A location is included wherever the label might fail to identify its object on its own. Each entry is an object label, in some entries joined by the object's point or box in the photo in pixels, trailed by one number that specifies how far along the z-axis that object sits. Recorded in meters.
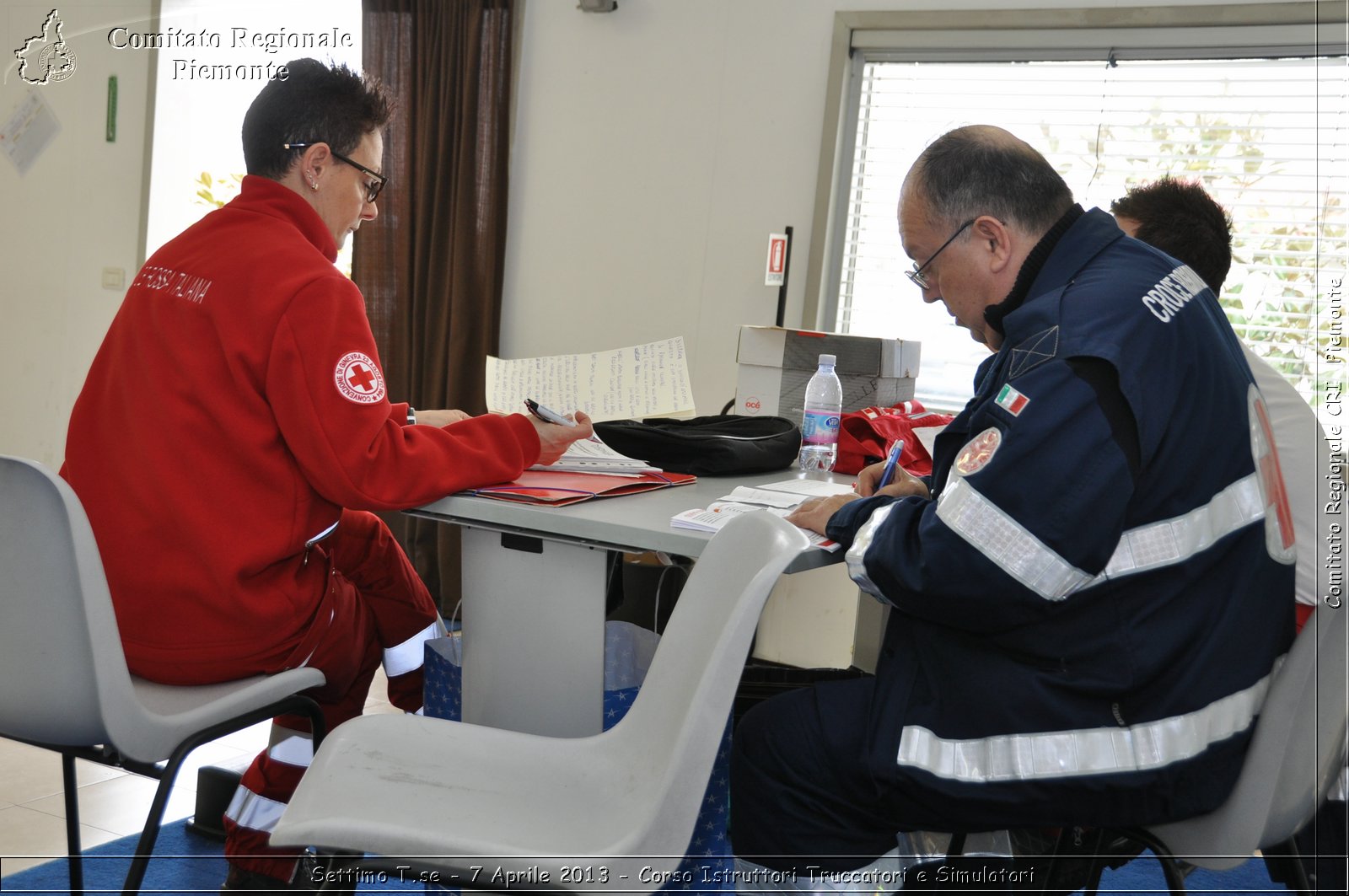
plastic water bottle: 2.22
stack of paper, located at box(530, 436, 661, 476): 1.83
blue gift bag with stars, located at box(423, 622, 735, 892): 1.40
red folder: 1.54
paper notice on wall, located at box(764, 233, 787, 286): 3.72
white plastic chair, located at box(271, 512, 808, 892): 1.04
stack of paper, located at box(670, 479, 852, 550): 1.46
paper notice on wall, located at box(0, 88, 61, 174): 4.99
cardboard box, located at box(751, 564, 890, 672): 3.54
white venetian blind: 3.18
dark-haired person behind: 1.41
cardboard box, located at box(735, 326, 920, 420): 2.52
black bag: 1.96
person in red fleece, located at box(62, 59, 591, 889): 1.49
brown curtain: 4.07
